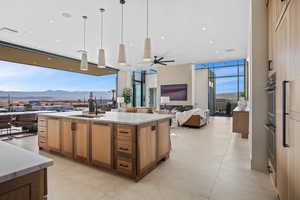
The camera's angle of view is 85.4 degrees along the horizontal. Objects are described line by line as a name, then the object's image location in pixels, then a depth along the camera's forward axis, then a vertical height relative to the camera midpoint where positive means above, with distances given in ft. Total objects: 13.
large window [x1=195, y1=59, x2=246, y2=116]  31.50 +3.17
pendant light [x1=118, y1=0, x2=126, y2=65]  10.65 +2.95
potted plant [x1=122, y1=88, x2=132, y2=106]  33.29 +0.94
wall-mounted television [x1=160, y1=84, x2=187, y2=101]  31.68 +1.60
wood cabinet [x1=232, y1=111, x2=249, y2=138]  15.20 -2.09
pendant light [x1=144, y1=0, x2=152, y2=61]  10.32 +3.18
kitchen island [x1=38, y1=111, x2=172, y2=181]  7.87 -2.32
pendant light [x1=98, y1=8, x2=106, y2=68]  11.32 +2.83
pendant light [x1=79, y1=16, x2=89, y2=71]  12.05 +2.78
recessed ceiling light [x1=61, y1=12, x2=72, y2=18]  12.59 +6.69
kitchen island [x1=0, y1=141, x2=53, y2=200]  2.40 -1.21
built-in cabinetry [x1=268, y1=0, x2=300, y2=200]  4.13 +0.07
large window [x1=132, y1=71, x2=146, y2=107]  37.52 +2.79
